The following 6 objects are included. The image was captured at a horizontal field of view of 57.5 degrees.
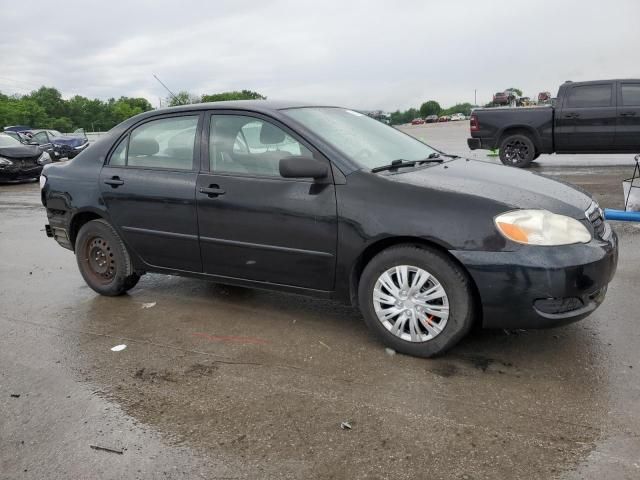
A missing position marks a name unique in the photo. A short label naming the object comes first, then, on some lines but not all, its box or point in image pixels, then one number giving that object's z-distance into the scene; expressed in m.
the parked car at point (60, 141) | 25.89
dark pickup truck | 11.95
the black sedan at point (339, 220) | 3.38
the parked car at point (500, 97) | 59.69
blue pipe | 6.55
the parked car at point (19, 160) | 15.53
